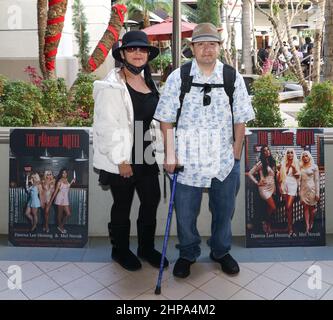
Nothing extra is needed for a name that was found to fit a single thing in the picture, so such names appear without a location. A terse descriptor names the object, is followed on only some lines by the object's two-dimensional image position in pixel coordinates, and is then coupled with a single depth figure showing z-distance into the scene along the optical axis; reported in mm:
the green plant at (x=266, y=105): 5090
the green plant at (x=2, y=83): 5417
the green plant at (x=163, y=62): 18248
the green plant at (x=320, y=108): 4988
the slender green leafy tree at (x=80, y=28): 13898
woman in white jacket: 3662
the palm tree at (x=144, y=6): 22062
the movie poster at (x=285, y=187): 4492
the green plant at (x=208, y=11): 22159
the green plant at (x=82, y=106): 5422
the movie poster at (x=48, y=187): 4508
